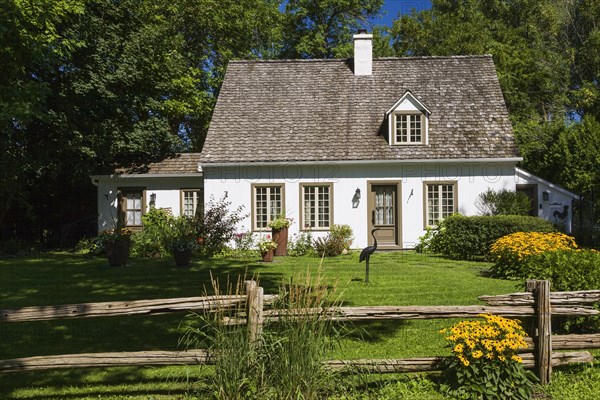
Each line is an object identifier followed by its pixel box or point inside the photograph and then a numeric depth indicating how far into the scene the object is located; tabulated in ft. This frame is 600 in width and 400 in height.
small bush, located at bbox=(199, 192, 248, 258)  57.06
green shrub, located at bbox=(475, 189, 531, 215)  59.11
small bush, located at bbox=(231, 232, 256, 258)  58.70
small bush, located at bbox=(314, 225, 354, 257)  55.98
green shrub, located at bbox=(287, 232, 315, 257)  57.57
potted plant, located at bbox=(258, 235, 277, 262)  48.47
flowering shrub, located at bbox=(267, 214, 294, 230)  56.29
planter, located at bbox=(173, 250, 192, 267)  45.03
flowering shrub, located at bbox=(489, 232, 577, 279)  35.40
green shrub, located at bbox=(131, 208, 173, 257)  57.21
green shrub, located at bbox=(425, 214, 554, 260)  48.98
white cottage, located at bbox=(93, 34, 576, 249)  61.77
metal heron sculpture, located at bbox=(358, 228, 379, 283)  36.09
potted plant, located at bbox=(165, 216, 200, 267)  44.98
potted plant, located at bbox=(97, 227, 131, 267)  45.93
